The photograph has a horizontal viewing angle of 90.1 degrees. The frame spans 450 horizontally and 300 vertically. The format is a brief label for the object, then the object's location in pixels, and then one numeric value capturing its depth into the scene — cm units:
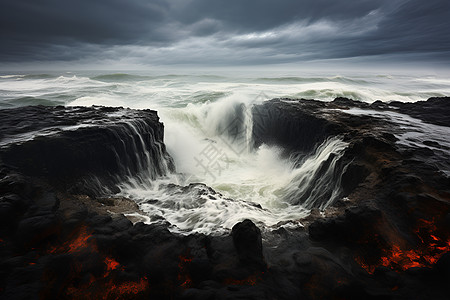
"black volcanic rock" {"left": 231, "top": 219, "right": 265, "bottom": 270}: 250
